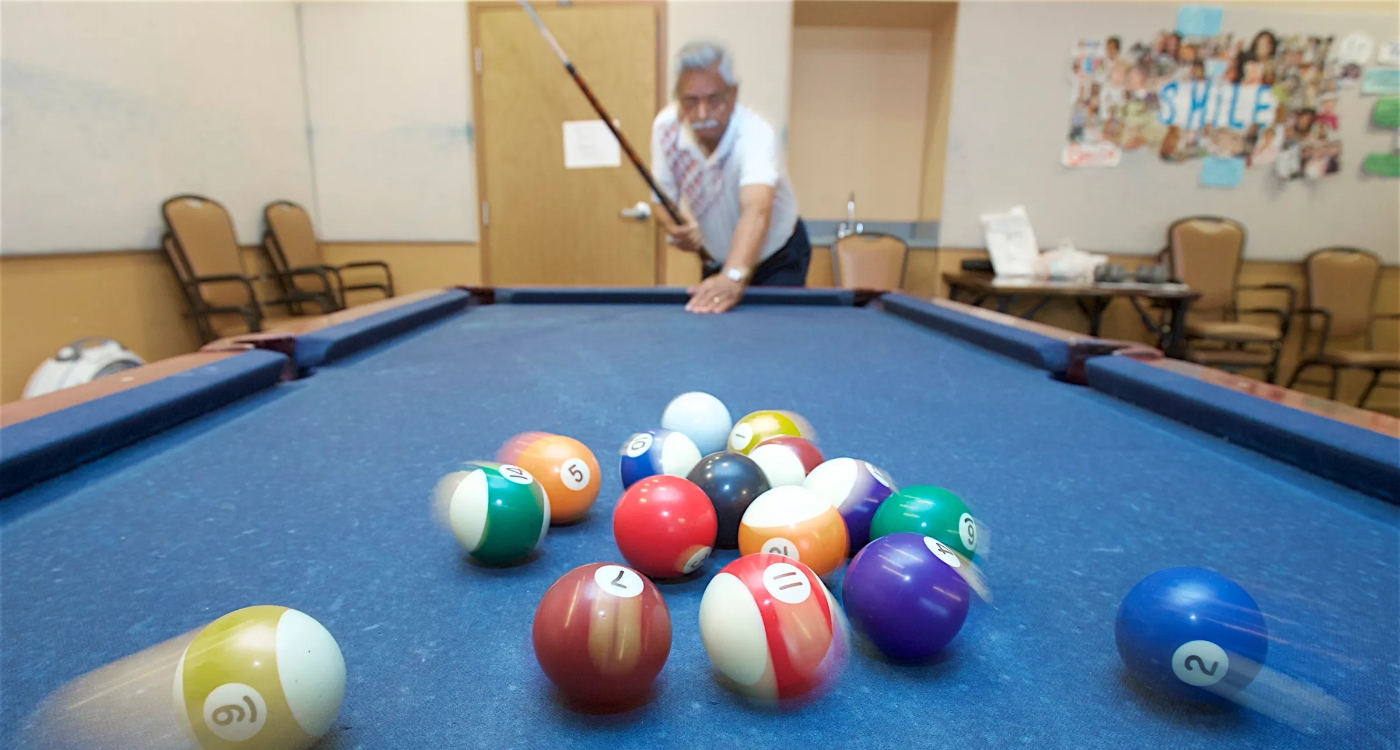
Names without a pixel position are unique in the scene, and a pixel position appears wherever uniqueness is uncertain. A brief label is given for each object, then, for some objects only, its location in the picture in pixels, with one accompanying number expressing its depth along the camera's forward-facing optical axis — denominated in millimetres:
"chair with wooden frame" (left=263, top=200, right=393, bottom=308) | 3955
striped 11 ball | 499
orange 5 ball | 806
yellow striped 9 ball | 447
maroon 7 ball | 485
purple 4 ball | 538
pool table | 486
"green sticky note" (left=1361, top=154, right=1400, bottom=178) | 4223
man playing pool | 2506
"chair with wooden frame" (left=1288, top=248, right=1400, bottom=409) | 4207
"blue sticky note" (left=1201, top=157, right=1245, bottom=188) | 4227
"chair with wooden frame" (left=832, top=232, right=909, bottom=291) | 4371
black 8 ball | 761
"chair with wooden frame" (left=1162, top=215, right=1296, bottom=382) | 4164
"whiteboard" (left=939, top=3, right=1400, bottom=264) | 4148
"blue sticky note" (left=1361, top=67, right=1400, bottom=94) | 4102
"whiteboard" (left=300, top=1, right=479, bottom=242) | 4215
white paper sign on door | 4312
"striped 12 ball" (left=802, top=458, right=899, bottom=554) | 764
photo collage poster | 4102
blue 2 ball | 501
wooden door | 4168
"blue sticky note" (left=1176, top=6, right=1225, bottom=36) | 4066
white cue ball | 1051
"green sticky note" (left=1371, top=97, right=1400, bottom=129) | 4133
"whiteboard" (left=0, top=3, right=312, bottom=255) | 2645
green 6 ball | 693
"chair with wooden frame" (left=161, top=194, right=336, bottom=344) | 3211
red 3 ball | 671
